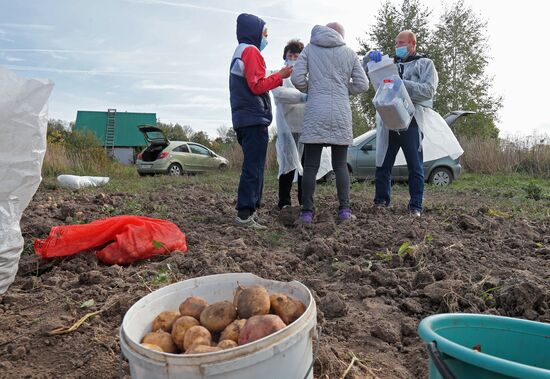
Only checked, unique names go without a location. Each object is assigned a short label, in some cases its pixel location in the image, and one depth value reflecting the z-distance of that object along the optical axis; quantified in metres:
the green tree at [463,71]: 18.86
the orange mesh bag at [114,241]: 2.87
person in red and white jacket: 3.61
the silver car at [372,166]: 8.87
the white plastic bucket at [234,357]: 1.05
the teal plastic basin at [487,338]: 1.02
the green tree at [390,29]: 18.72
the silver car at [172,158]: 13.58
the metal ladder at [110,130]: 26.97
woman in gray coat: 3.75
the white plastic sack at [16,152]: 2.30
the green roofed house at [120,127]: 26.97
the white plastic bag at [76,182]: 8.17
